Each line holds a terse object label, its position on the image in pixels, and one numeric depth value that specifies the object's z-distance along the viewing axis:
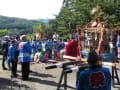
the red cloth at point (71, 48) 9.10
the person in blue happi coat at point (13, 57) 7.58
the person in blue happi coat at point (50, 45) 14.25
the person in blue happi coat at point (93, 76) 2.76
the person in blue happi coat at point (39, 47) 13.59
